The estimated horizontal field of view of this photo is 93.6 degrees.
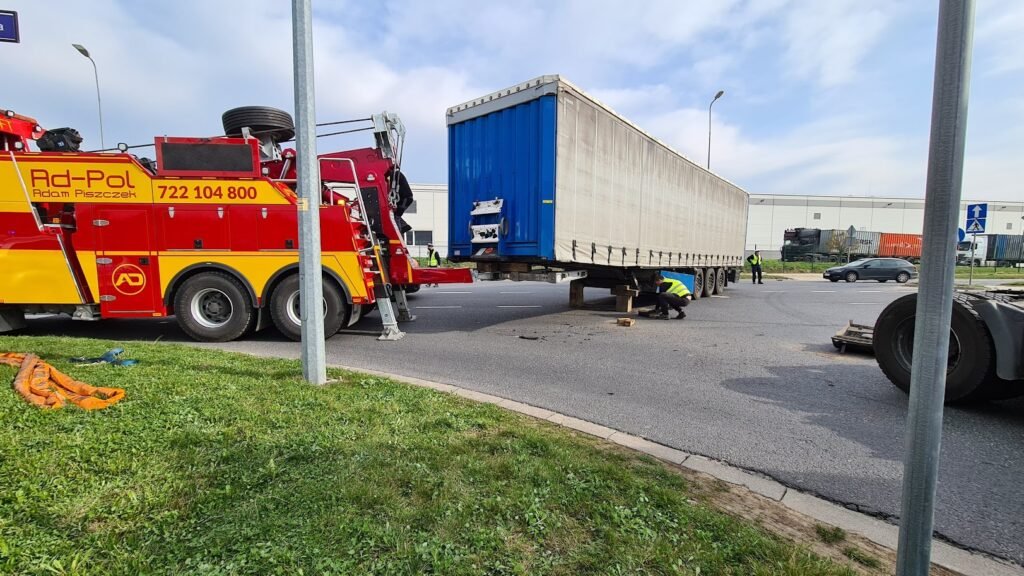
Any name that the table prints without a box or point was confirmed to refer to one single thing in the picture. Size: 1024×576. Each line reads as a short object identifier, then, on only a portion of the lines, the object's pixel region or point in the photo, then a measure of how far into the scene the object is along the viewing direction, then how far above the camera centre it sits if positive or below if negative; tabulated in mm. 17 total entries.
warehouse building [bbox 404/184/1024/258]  61594 +5165
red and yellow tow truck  6820 +210
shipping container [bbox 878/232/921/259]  40719 +851
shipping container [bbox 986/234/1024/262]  42000 +795
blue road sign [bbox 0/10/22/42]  4417 +2033
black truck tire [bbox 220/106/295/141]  7523 +2034
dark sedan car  26656 -870
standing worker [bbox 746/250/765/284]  23178 -414
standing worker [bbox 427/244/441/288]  24438 -354
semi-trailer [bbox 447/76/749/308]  7398 +1158
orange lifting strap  3482 -1091
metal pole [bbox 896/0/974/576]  1470 -11
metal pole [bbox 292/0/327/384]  4272 +515
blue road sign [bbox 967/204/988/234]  15955 +1328
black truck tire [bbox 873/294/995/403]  4207 -866
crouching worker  10320 -948
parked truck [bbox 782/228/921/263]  40531 +768
